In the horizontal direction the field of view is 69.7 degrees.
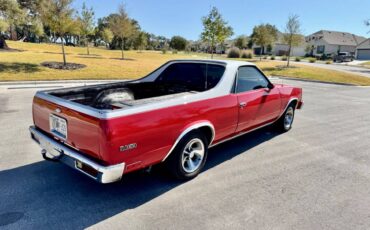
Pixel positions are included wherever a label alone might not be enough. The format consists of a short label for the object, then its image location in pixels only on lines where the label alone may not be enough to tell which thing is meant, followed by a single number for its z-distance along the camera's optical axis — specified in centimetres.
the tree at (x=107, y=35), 4713
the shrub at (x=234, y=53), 4579
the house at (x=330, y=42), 7012
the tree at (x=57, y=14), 1511
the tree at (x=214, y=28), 2382
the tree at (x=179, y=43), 8088
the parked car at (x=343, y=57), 4928
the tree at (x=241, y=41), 6076
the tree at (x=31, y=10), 1897
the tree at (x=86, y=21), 2865
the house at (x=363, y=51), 6075
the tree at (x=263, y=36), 3409
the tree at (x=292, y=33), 2569
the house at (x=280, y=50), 7138
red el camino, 272
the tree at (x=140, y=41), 5937
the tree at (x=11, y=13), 1480
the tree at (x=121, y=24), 2559
